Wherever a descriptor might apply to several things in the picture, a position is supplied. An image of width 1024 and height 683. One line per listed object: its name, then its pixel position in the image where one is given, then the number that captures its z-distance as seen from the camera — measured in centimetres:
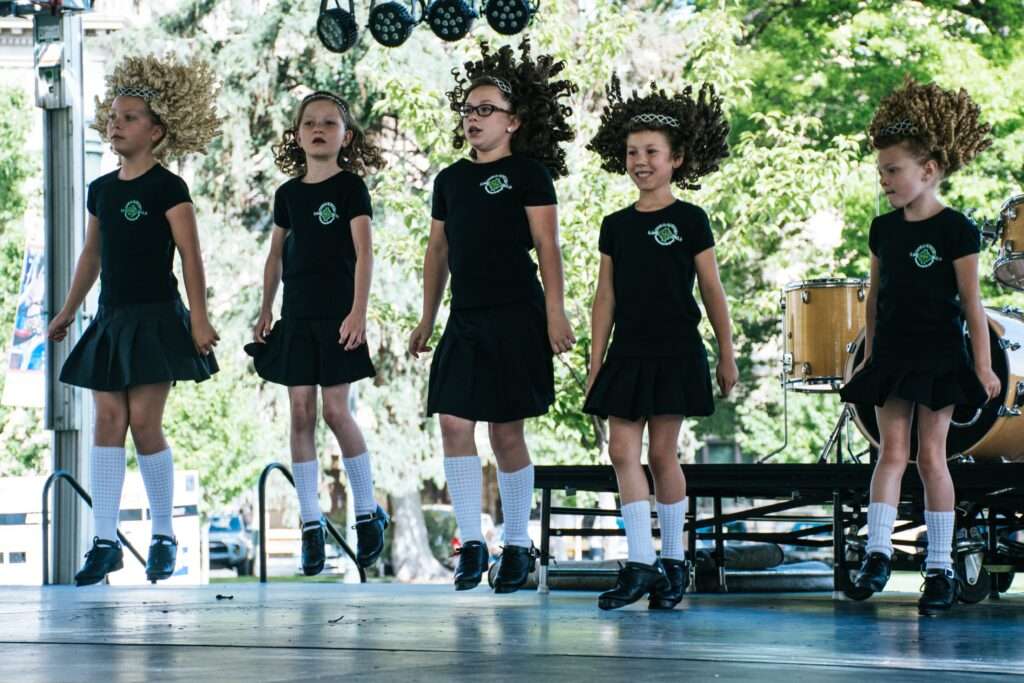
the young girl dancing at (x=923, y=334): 1168
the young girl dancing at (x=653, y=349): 1133
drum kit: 1491
